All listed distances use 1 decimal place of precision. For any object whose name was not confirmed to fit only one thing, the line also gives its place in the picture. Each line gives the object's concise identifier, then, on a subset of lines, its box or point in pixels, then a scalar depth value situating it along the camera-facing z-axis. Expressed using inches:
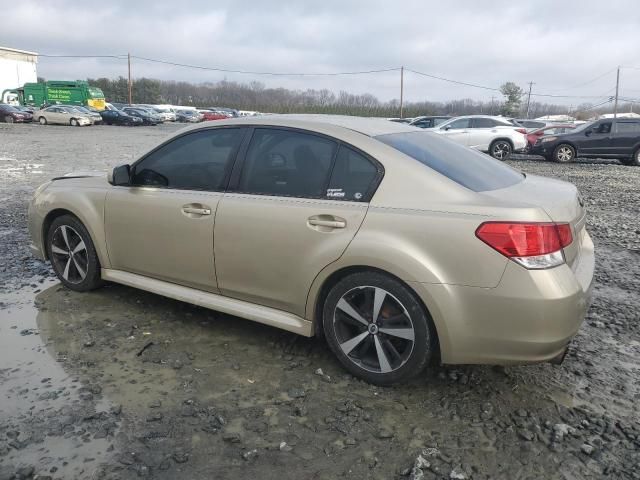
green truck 2073.1
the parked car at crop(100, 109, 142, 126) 1758.1
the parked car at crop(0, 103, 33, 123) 1576.0
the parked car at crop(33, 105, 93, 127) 1592.0
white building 2731.3
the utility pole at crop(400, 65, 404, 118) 2628.4
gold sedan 111.3
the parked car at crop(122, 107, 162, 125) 1821.6
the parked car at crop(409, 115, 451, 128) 860.0
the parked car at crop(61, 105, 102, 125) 1632.6
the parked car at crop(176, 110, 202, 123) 2349.9
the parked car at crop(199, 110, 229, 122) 2282.0
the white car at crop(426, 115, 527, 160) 762.2
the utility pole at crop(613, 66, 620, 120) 3197.6
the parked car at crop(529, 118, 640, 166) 695.7
